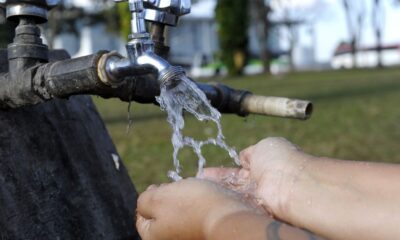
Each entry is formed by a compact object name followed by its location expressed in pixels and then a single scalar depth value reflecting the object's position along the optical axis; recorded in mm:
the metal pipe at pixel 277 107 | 1361
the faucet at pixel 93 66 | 1005
